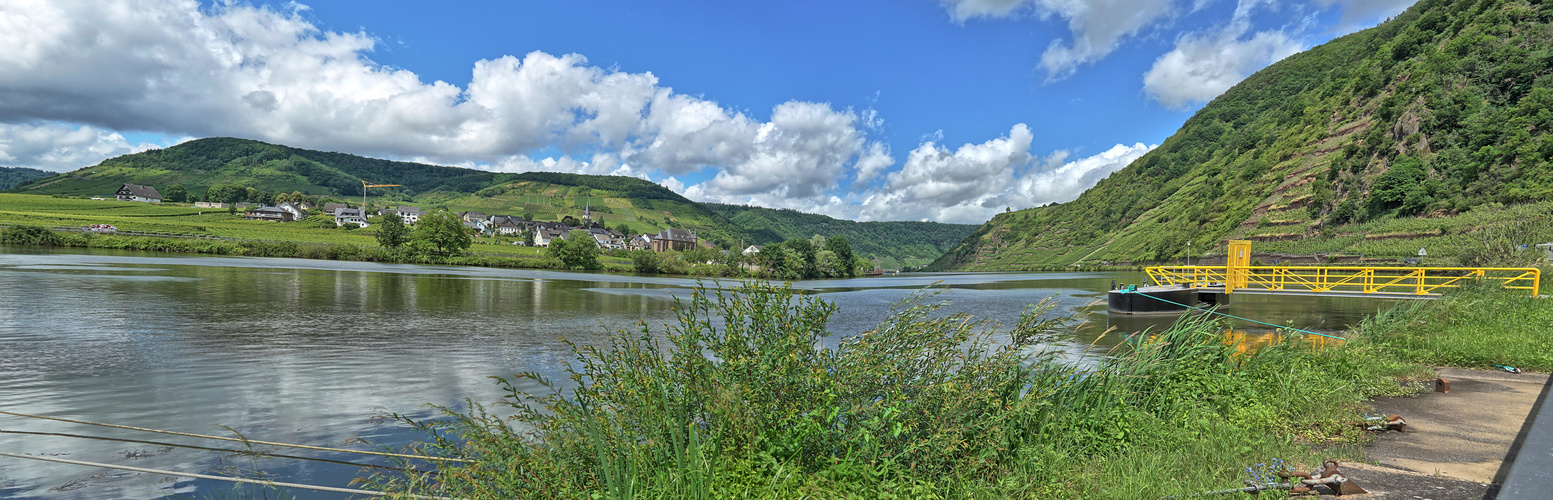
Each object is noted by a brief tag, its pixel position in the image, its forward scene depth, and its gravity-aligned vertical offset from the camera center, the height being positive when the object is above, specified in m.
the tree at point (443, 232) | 92.56 +0.44
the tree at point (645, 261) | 99.50 -3.40
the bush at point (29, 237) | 70.94 -1.32
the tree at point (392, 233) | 93.14 +0.16
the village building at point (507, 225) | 183.12 +3.72
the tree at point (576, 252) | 98.19 -2.18
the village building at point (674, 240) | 184.57 +0.18
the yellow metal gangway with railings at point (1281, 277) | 22.55 -0.99
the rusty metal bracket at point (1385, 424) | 5.89 -1.60
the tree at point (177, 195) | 159.75 +9.06
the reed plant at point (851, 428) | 4.46 -1.56
